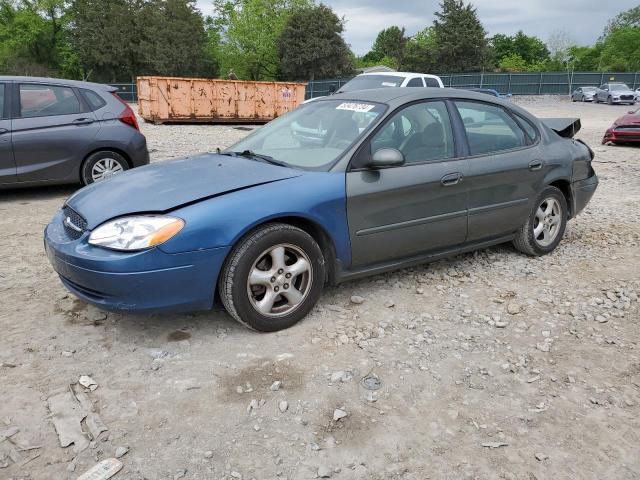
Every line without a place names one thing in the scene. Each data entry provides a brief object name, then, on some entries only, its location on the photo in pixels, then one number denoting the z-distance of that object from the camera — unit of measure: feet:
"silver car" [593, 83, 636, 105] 112.06
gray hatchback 21.53
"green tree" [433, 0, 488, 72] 195.42
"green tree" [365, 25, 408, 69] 231.09
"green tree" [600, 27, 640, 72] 239.91
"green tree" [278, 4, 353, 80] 168.45
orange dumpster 56.34
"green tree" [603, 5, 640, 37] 284.92
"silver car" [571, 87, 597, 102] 119.24
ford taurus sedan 10.03
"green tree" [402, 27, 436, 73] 208.74
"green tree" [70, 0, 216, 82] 169.07
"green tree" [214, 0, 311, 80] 188.85
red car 42.32
